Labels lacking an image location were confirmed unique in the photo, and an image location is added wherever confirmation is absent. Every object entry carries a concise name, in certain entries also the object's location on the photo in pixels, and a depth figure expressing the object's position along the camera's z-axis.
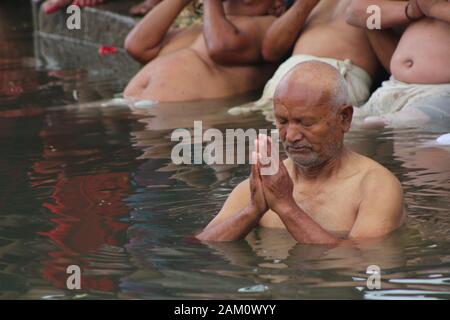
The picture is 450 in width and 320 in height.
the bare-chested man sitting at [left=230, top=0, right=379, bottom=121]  16.24
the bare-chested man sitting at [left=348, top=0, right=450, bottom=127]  14.61
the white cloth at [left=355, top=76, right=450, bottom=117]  14.76
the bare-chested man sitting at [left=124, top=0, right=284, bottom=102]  17.46
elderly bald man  9.04
